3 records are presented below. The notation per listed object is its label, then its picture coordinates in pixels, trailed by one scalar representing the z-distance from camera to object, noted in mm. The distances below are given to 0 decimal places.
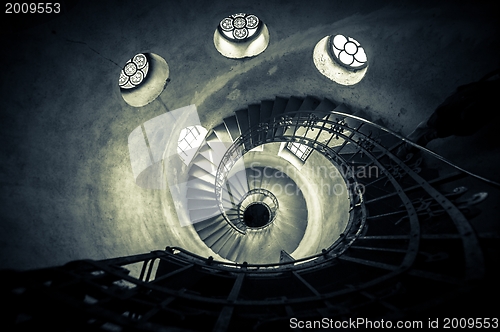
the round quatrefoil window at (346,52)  6930
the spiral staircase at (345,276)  1841
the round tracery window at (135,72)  6551
